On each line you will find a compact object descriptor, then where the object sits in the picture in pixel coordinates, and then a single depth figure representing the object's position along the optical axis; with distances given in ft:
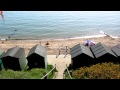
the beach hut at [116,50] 64.49
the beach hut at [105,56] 60.08
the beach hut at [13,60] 61.11
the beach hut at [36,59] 62.69
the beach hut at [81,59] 61.56
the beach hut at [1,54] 61.16
